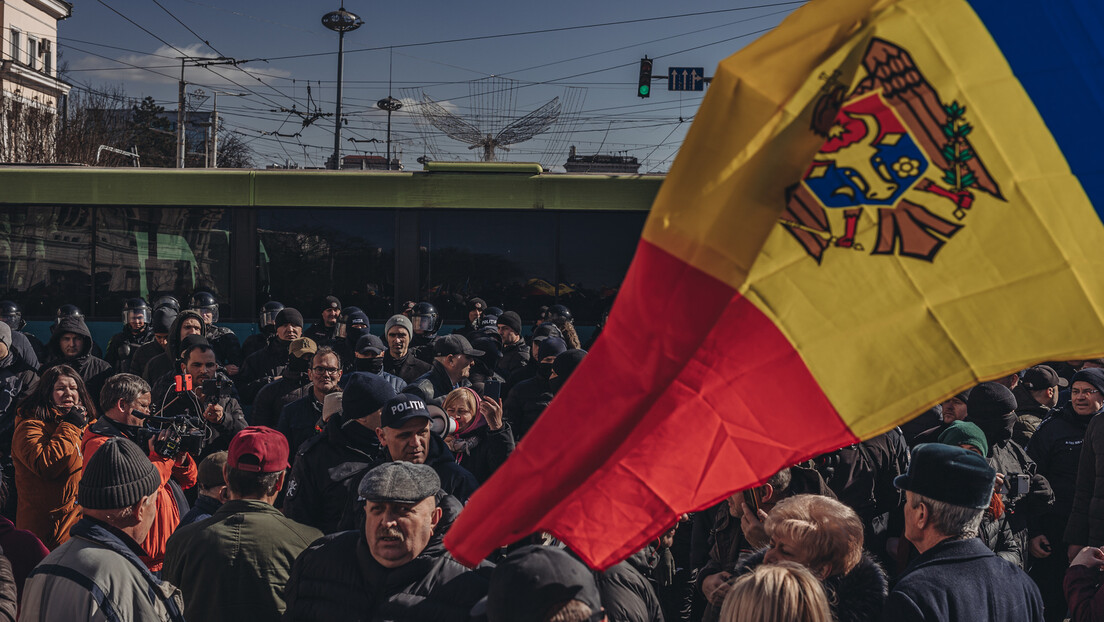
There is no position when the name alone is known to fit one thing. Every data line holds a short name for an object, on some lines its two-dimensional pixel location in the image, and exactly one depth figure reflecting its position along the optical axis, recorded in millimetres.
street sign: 17891
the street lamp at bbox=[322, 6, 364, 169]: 25844
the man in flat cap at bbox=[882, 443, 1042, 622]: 2938
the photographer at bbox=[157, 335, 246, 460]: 5855
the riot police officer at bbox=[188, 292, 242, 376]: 9274
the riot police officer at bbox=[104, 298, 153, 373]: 9570
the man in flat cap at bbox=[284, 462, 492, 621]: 3061
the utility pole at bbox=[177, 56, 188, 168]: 35656
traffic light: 18672
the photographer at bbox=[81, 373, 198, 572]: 4969
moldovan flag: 1699
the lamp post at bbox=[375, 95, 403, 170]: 32812
